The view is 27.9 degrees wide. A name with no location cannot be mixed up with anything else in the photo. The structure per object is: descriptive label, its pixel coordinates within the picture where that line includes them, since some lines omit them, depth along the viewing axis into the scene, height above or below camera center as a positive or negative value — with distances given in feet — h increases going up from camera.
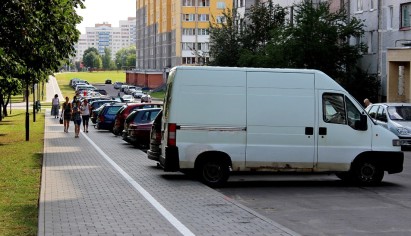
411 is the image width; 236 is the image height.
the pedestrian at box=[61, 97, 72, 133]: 129.18 -2.03
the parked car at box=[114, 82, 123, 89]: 467.56 +7.60
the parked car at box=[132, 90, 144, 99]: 342.11 +1.81
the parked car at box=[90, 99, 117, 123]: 160.73 -1.77
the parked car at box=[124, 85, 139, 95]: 372.62 +3.93
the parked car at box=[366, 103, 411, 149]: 94.02 -2.05
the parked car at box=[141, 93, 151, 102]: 238.68 -0.19
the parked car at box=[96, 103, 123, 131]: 135.03 -2.94
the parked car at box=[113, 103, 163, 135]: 111.86 -1.86
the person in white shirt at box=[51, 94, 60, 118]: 201.75 -2.54
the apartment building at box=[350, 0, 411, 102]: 141.59 +10.33
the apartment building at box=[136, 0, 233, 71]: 442.50 +39.08
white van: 54.54 -1.74
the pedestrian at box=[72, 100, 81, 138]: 118.42 -2.79
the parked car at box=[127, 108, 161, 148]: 92.22 -3.27
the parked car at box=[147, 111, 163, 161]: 59.52 -3.06
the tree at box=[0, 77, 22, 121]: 105.46 +1.70
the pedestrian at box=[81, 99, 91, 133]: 128.91 -2.53
